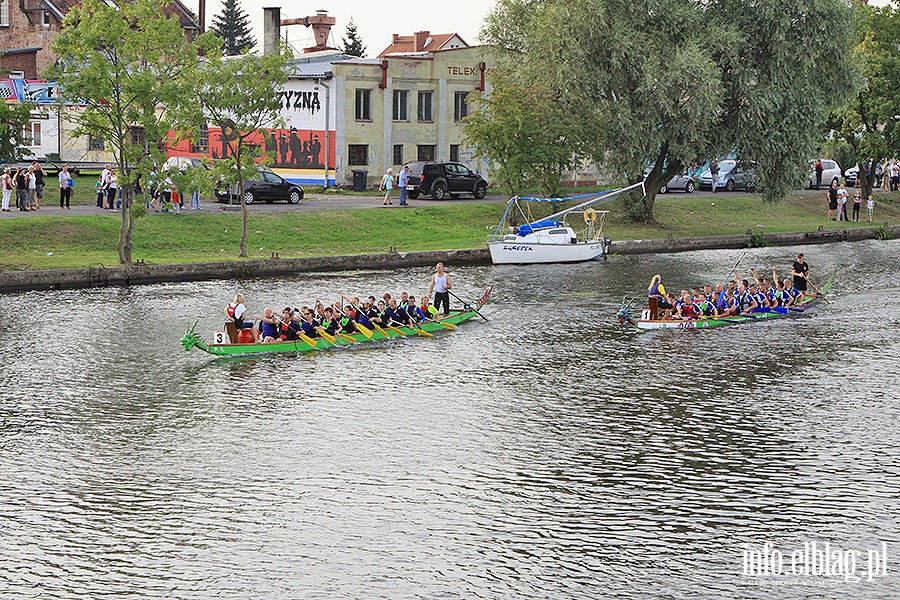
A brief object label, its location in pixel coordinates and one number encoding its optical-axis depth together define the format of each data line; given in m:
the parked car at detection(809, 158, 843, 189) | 79.31
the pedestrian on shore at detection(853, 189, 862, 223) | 67.44
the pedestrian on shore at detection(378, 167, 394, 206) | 58.14
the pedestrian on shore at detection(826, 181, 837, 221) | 67.44
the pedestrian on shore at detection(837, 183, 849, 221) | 65.94
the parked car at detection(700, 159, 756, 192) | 73.38
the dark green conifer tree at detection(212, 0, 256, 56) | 125.75
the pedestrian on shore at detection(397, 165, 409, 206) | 58.14
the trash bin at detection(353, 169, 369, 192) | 65.56
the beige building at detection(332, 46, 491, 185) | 66.44
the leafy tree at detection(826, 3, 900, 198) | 67.31
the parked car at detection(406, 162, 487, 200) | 62.31
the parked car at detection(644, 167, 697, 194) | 72.12
